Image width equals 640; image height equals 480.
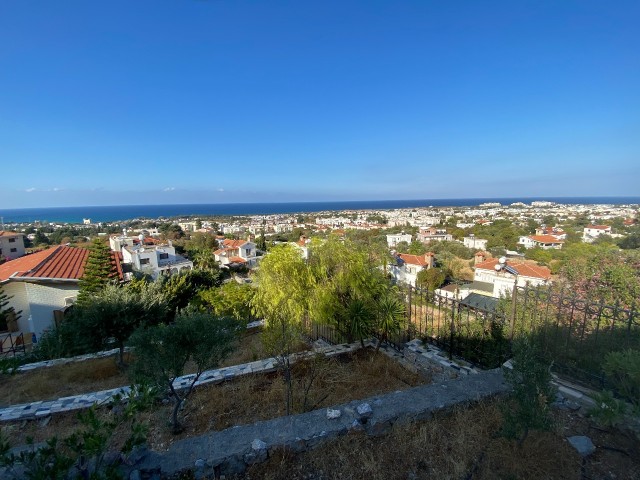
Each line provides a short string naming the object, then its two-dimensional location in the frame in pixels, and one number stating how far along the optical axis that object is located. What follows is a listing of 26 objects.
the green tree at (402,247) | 44.99
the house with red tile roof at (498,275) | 18.85
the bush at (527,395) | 2.44
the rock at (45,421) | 4.23
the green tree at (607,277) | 5.22
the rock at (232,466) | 2.58
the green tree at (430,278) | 25.97
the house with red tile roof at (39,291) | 12.41
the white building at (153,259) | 21.45
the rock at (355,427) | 3.00
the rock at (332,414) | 3.10
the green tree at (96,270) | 12.27
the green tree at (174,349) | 3.66
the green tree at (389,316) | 5.50
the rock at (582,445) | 2.74
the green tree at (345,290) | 5.70
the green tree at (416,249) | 40.77
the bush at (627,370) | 2.54
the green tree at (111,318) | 6.59
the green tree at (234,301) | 9.42
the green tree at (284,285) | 5.59
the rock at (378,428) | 3.02
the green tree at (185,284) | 11.59
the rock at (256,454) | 2.65
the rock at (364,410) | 3.11
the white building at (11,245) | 23.60
